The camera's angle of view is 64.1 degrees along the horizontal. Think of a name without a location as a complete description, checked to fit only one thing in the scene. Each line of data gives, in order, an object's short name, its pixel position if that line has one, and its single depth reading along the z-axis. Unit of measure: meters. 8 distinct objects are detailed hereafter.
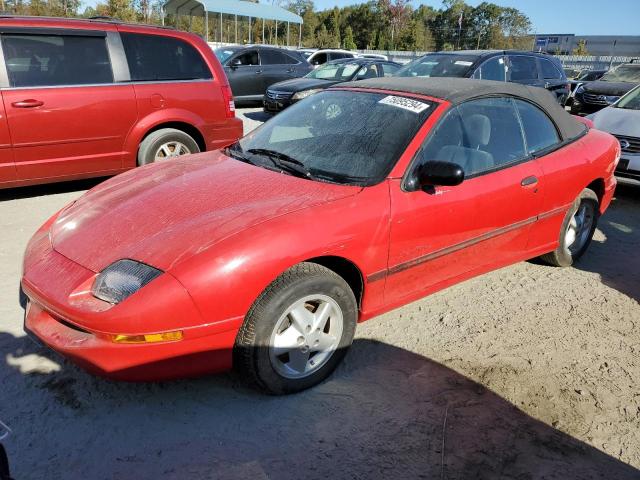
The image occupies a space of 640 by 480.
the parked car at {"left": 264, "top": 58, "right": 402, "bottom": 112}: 11.37
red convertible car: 2.28
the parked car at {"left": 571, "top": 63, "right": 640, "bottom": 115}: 12.45
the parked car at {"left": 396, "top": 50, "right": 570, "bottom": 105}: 8.77
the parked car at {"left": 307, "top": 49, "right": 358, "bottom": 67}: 19.22
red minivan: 5.06
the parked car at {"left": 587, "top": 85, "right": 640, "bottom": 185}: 6.36
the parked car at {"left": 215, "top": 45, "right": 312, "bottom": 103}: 13.58
